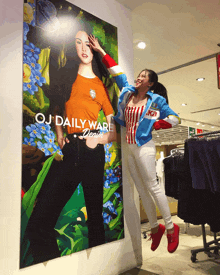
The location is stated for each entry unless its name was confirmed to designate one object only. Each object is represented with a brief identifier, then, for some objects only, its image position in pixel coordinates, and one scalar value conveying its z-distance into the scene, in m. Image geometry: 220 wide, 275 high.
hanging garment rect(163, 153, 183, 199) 2.99
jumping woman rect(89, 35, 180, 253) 2.27
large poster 1.80
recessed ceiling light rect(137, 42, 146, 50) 3.84
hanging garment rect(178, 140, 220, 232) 2.37
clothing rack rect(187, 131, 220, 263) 2.61
